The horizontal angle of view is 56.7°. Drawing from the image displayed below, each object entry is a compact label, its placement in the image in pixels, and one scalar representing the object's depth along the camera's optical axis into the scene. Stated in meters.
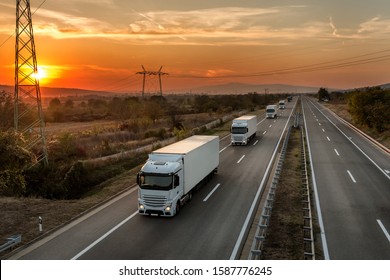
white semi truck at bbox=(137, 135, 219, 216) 18.73
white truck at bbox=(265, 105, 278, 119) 81.19
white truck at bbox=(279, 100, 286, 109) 116.19
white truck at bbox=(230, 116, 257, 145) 43.45
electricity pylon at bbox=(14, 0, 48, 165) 31.89
